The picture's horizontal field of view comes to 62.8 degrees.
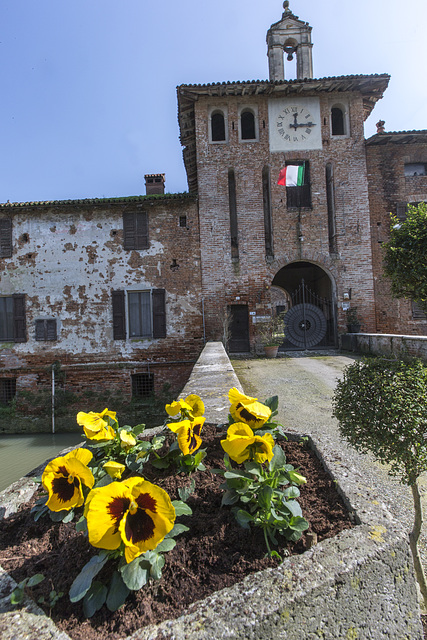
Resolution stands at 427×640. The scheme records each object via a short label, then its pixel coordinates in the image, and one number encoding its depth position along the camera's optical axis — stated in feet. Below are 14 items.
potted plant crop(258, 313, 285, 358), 41.45
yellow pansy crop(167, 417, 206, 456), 5.30
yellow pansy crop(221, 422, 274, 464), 4.83
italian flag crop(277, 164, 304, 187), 40.29
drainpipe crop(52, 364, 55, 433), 42.04
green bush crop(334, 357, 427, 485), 6.09
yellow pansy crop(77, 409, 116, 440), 5.54
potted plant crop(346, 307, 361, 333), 42.01
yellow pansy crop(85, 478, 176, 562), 3.60
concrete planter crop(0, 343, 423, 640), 3.34
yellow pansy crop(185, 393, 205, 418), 6.46
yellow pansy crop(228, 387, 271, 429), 5.48
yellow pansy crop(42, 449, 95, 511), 4.42
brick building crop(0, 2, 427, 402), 43.11
